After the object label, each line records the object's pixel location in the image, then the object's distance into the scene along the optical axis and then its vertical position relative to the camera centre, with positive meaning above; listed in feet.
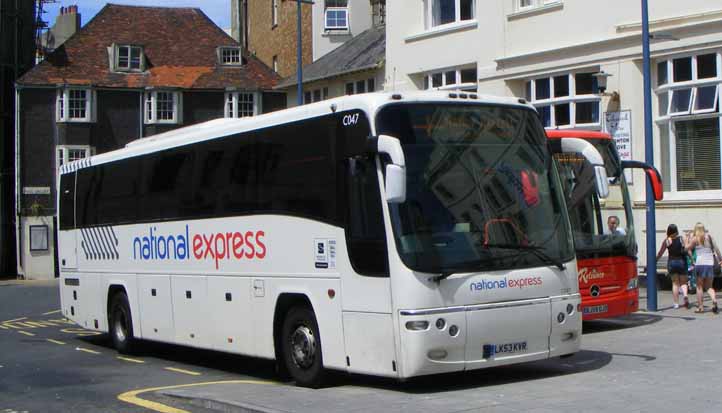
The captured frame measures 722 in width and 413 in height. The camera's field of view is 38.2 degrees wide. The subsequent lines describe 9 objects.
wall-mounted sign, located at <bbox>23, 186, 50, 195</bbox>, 183.62 +7.79
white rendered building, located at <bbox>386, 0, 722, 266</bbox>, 78.79 +13.19
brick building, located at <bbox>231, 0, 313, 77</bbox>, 186.72 +38.71
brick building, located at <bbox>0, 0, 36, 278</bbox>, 187.93 +23.31
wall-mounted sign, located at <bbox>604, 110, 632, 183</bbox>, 66.59 +6.10
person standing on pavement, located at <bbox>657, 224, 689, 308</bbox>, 62.18 -2.20
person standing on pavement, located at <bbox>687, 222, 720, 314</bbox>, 60.85 -2.38
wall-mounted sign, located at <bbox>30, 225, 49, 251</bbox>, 181.37 -0.68
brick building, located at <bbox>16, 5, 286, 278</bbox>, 183.21 +24.84
